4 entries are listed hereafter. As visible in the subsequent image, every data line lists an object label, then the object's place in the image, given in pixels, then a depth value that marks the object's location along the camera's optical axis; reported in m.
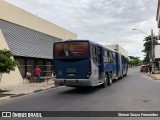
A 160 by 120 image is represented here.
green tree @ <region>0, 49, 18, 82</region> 9.09
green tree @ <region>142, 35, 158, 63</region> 44.70
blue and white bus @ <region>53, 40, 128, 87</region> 8.50
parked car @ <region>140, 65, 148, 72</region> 31.99
